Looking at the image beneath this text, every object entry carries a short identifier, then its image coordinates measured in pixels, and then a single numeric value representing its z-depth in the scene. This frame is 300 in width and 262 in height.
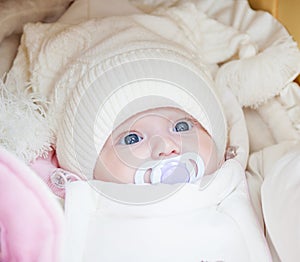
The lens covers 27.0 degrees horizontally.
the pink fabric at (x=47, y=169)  1.02
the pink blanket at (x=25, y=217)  0.81
